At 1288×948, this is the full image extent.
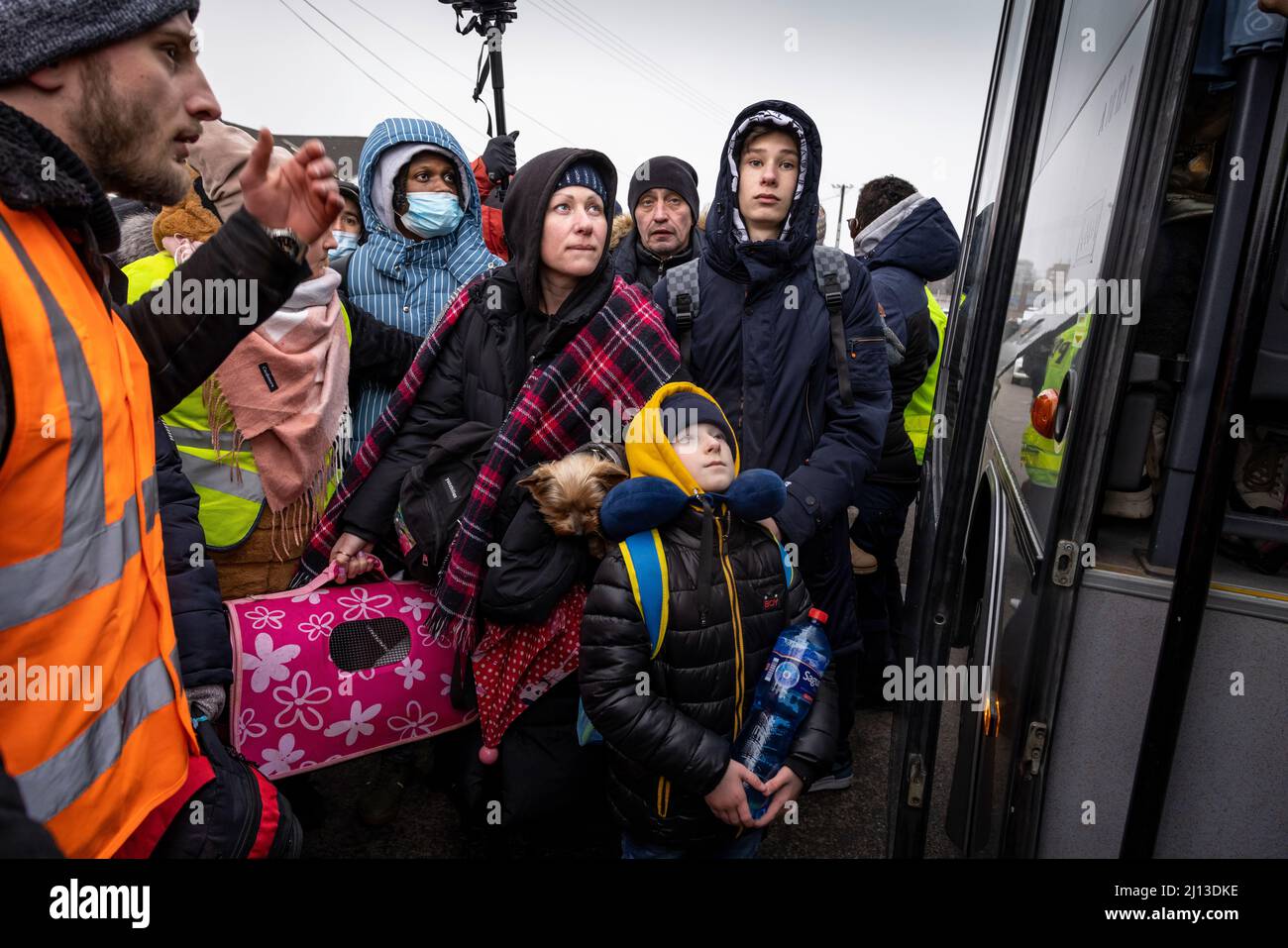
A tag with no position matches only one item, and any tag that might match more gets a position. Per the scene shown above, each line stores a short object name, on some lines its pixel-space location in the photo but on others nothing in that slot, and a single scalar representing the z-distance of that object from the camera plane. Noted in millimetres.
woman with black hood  2016
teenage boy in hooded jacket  2240
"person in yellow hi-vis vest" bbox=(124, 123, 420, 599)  2240
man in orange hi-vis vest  875
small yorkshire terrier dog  1852
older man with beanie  3814
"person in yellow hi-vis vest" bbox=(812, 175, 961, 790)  3078
